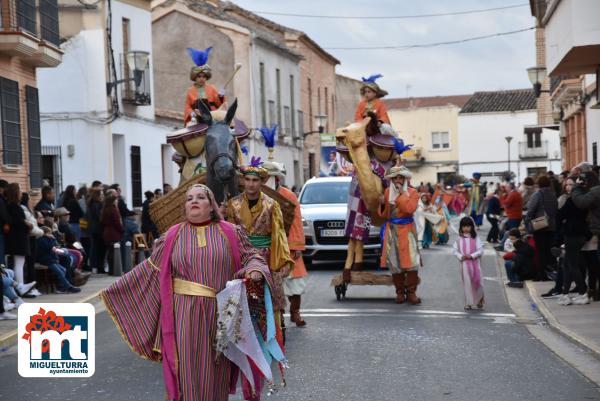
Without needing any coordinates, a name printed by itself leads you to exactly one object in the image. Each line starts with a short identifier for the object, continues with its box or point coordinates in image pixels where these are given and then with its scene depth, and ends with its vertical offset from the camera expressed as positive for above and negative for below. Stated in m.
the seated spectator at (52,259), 17.50 -0.98
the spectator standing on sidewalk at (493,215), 30.62 -0.86
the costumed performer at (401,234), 15.21 -0.66
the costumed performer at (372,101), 15.08 +1.20
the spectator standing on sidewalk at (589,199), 14.35 -0.23
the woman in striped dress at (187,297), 7.13 -0.67
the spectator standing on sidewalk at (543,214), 17.62 -0.52
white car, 21.27 -0.87
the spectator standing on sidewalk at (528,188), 23.77 -0.10
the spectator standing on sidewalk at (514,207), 24.17 -0.51
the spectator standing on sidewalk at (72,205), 21.66 -0.16
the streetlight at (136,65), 28.56 +3.43
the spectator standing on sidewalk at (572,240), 14.89 -0.79
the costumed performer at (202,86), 13.74 +1.37
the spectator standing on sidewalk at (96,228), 21.17 -0.60
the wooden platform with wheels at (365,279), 15.44 -1.29
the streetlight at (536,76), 29.59 +2.92
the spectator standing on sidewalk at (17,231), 15.93 -0.47
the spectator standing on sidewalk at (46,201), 19.27 -0.05
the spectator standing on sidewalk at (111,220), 21.00 -0.45
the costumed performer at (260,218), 10.21 -0.25
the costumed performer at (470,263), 15.03 -1.08
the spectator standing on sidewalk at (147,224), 23.26 -0.63
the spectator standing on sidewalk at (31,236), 16.45 -0.57
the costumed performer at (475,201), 36.97 -0.54
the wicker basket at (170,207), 11.34 -0.13
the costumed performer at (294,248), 12.08 -0.66
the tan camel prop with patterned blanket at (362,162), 14.89 +0.36
